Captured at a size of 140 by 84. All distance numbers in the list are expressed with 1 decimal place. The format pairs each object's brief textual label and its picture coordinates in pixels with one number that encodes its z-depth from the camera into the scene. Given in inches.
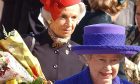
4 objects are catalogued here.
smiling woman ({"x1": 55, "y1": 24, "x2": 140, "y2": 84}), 323.0
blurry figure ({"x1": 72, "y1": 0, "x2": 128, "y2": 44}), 466.9
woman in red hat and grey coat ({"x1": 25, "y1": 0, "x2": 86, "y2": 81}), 404.5
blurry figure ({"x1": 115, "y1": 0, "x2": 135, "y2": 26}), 549.9
